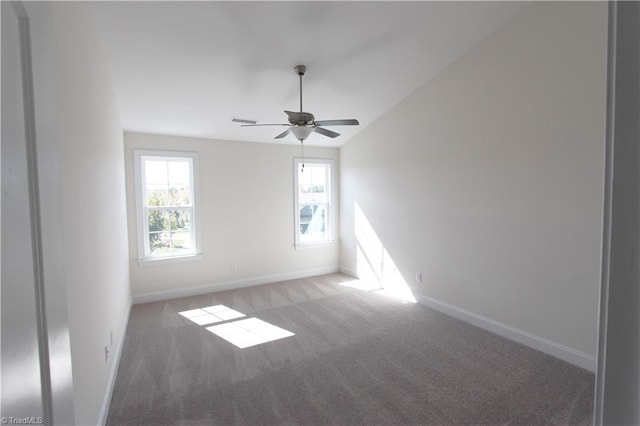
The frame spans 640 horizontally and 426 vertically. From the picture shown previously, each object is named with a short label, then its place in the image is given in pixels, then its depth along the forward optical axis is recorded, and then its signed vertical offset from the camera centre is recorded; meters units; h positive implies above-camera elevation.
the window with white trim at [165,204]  4.41 -0.01
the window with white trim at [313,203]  5.72 -0.02
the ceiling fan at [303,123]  3.04 +0.81
